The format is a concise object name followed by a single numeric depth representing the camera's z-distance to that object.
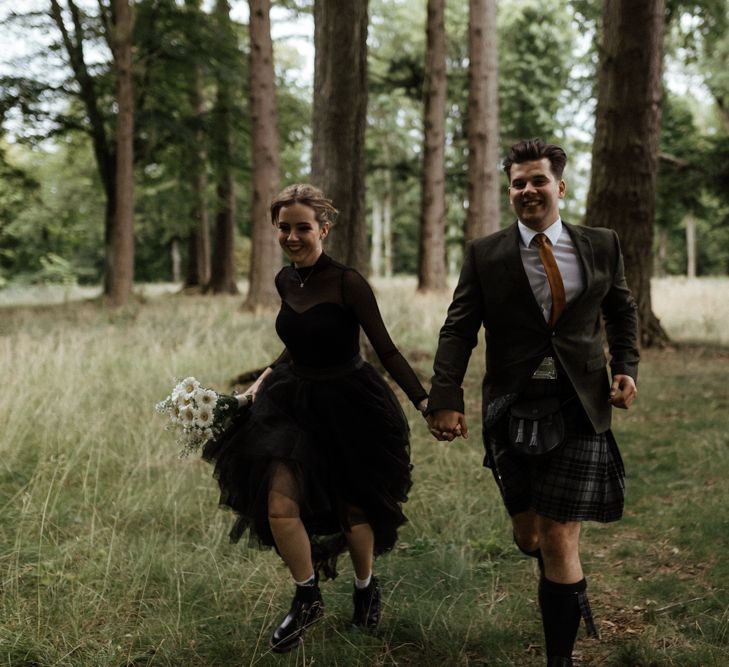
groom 3.01
